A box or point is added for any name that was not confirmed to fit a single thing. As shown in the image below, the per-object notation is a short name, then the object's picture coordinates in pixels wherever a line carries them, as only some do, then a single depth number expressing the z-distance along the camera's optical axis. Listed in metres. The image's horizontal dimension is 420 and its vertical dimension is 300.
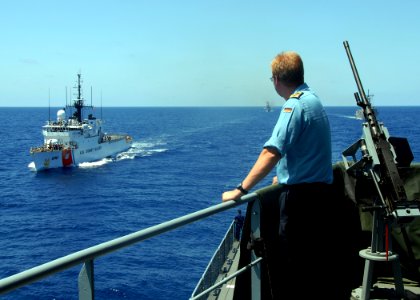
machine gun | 3.90
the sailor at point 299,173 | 3.99
